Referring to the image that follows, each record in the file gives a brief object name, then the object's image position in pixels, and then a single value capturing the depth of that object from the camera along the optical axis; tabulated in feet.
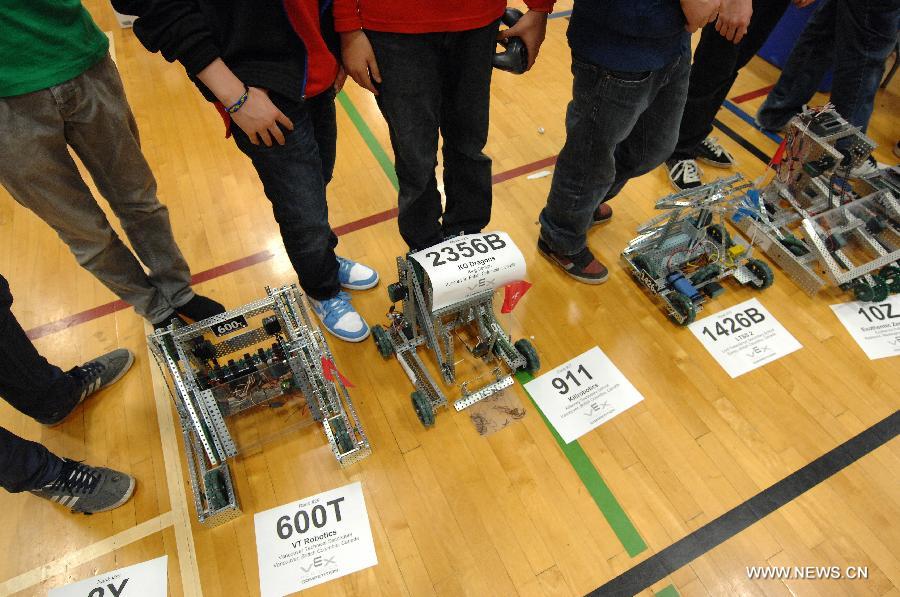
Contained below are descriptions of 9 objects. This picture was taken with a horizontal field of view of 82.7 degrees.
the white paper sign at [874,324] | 7.46
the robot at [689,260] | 7.65
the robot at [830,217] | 7.89
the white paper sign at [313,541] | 5.77
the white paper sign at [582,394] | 6.81
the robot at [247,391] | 5.85
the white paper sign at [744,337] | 7.38
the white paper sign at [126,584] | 5.72
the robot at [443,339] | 6.44
